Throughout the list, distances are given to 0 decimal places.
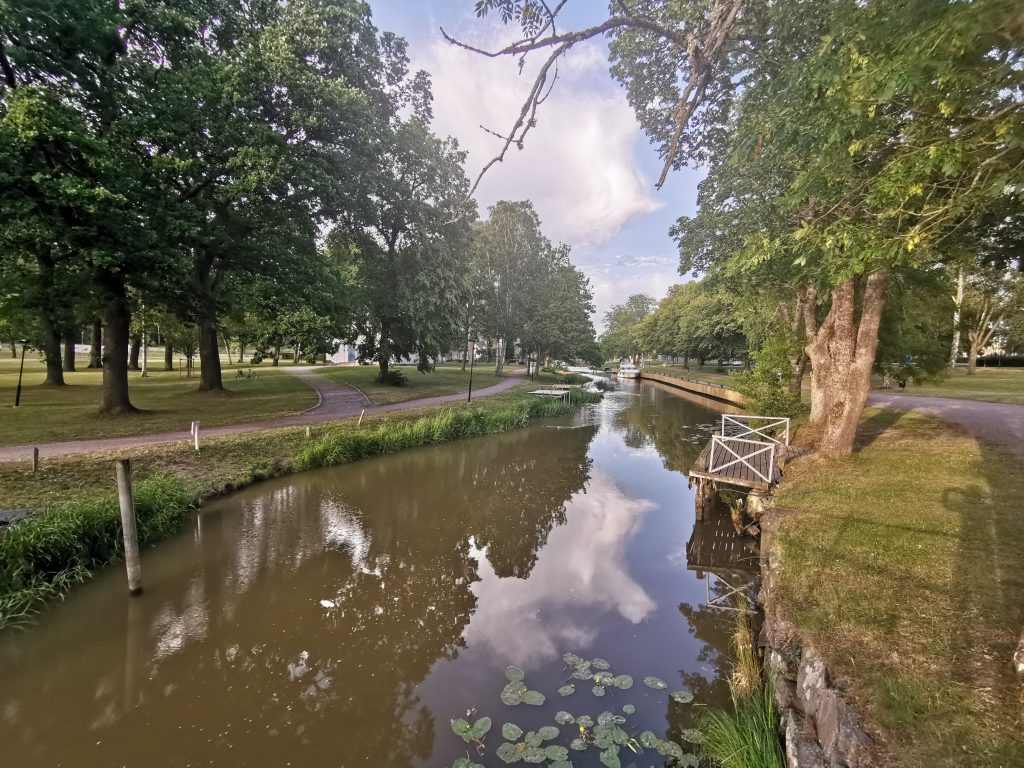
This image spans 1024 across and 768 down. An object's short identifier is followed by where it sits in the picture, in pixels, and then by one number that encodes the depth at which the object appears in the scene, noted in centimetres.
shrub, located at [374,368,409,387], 2714
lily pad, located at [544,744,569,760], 381
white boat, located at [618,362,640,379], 5847
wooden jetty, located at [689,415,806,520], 933
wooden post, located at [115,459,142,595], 625
